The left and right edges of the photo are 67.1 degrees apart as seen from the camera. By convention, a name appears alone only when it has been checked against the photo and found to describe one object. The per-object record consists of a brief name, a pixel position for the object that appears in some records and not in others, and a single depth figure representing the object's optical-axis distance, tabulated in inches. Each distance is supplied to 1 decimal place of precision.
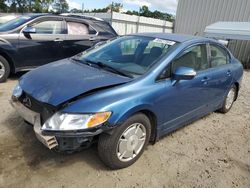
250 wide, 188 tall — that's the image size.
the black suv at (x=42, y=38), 165.7
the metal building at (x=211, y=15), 400.0
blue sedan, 73.1
